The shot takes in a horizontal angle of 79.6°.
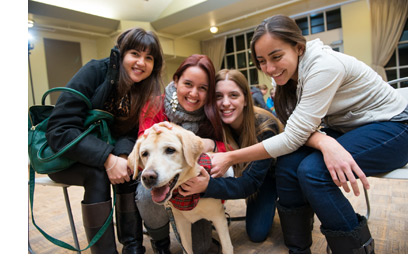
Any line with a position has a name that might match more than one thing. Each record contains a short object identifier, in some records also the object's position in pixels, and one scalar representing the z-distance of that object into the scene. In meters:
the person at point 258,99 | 2.98
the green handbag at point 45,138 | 1.22
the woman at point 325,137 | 0.98
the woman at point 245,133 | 1.40
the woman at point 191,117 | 1.41
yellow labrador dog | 1.02
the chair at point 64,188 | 1.40
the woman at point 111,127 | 1.25
